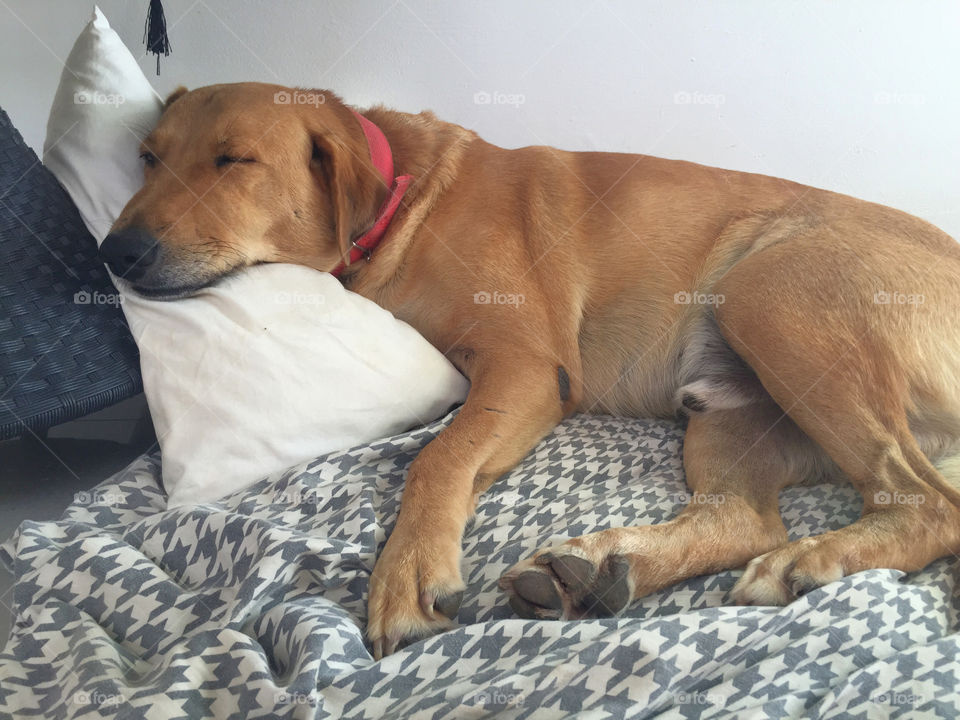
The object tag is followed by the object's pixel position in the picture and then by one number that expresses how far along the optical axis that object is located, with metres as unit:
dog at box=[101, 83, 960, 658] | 0.62
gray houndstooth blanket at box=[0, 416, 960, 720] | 0.49
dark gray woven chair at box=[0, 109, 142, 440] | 0.74
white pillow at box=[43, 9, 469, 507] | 0.71
